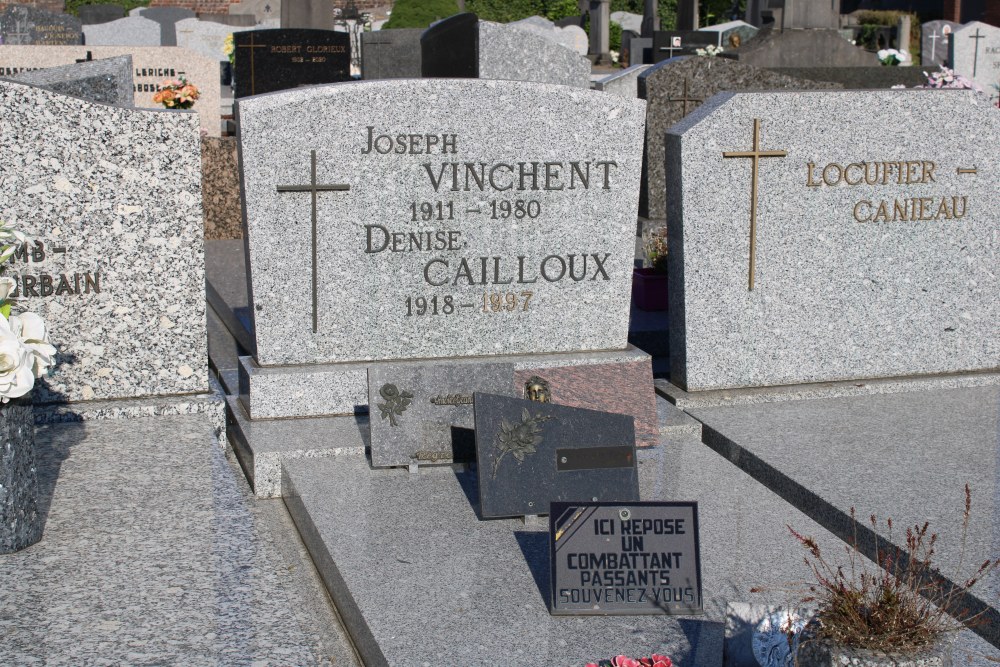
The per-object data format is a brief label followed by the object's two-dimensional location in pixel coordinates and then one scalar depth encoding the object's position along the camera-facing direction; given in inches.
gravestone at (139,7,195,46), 985.5
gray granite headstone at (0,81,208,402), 178.1
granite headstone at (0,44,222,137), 527.8
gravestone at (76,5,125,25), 1174.3
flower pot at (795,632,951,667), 94.2
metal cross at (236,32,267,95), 462.6
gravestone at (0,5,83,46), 719.7
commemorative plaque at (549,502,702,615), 127.0
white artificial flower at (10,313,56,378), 136.8
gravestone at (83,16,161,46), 935.0
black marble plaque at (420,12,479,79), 295.6
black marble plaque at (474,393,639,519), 151.6
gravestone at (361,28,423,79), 513.7
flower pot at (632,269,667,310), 256.2
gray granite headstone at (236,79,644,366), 186.1
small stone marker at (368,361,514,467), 168.9
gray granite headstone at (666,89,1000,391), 202.2
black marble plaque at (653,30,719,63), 836.6
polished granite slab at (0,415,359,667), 119.4
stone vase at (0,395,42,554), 136.9
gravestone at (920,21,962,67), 831.1
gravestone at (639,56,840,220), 333.4
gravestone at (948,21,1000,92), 712.4
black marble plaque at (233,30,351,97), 464.1
